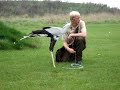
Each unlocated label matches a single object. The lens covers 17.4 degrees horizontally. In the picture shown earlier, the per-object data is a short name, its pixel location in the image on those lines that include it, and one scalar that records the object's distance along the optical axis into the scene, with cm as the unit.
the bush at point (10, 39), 1287
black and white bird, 848
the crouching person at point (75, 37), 879
